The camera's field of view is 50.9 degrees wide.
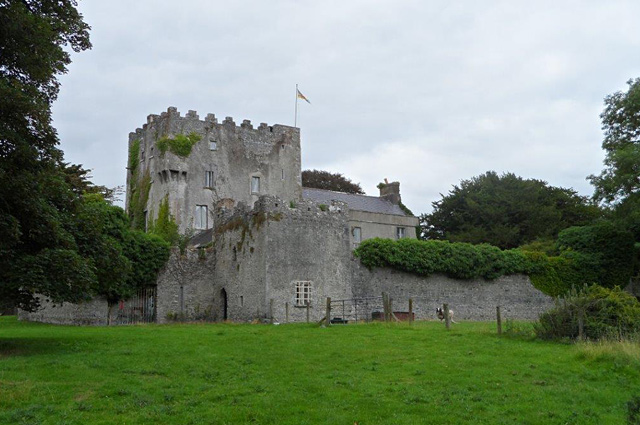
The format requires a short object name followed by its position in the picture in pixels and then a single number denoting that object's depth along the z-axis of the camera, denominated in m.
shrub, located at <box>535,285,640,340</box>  18.75
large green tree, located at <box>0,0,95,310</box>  15.52
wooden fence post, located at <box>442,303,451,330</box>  21.56
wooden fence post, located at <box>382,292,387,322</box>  24.78
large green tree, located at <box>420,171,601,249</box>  55.78
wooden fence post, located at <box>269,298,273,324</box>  27.54
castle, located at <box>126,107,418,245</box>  46.47
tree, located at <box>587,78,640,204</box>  37.34
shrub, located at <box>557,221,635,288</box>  39.53
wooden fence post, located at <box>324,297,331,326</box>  23.35
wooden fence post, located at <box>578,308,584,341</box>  18.38
